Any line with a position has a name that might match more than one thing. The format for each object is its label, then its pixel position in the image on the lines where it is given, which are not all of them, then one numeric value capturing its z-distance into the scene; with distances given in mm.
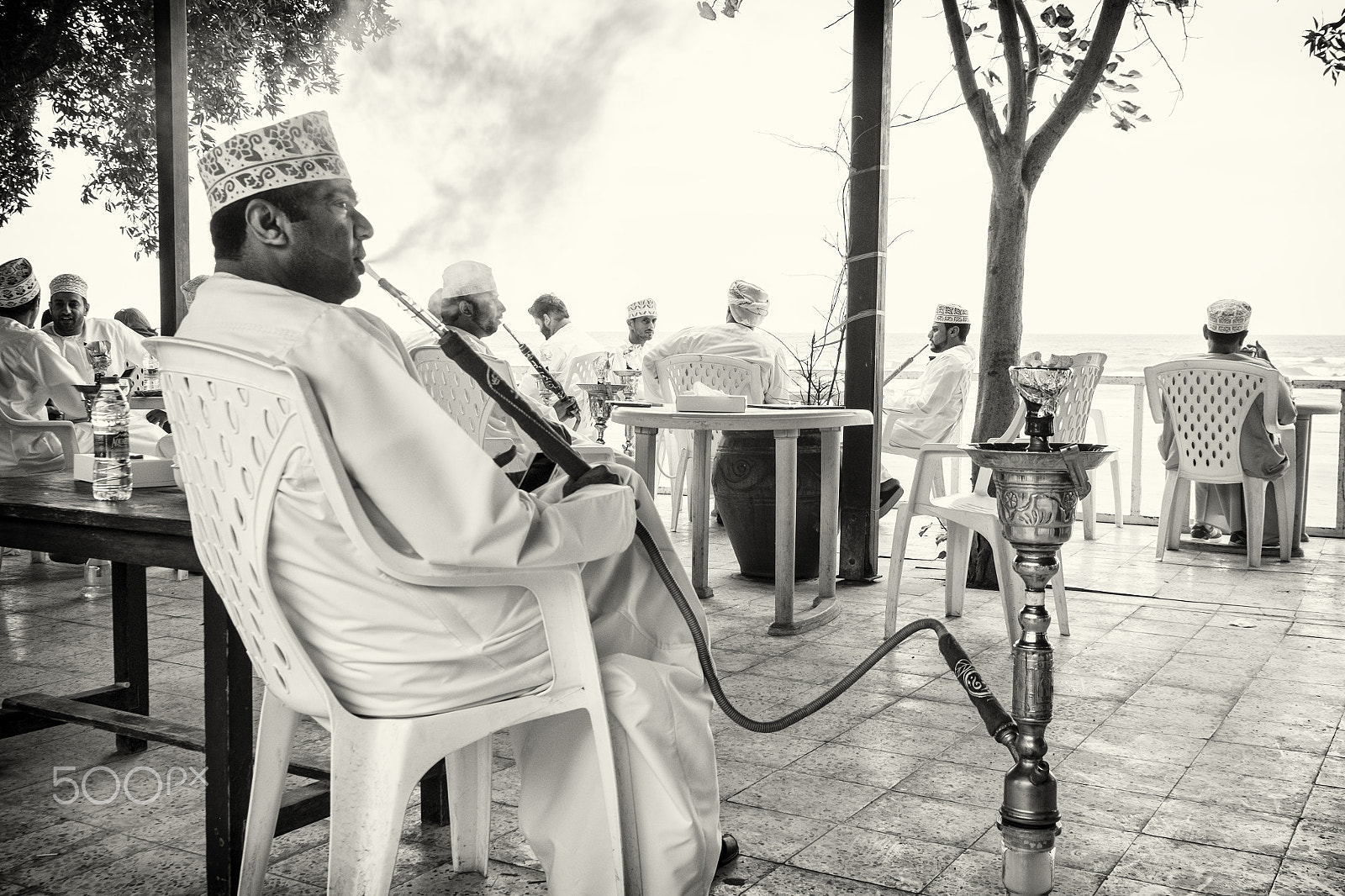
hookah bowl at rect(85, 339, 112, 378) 3096
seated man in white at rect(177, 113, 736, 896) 1590
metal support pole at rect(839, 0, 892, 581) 5066
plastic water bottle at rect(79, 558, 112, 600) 4887
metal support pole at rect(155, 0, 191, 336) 4379
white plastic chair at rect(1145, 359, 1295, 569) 5684
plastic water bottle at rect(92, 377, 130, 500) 2145
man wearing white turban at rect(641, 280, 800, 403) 5809
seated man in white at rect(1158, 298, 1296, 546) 5750
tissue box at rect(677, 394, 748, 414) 4203
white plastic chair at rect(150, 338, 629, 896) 1549
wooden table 1890
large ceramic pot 4941
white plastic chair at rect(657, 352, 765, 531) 5594
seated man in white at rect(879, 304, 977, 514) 7098
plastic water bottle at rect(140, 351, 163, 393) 5984
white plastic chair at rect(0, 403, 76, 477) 4984
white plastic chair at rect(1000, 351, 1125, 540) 4160
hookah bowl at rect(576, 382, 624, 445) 4719
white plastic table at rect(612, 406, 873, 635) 4102
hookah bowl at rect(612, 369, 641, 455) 5809
